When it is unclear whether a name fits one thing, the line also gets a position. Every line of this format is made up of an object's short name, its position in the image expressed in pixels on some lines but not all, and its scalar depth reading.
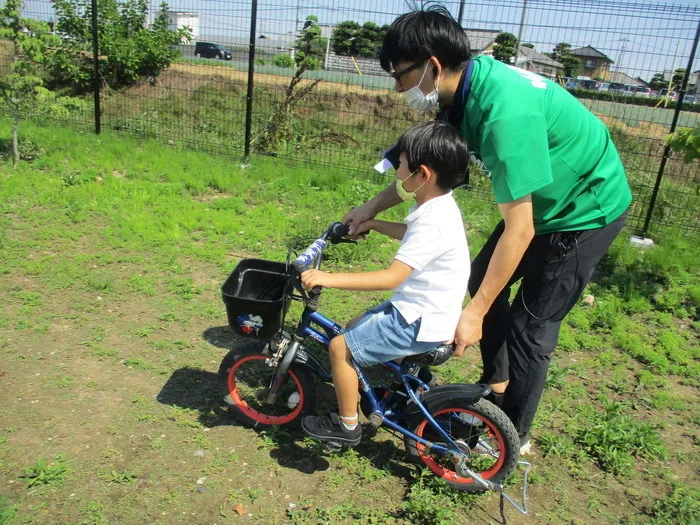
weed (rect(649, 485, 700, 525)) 2.64
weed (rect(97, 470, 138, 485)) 2.63
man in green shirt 2.12
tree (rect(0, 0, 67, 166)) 6.54
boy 2.31
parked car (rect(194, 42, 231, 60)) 8.58
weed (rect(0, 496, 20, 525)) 2.34
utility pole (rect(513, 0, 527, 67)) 6.80
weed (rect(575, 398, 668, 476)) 3.05
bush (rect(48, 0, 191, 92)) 10.80
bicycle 2.64
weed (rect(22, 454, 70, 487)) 2.58
